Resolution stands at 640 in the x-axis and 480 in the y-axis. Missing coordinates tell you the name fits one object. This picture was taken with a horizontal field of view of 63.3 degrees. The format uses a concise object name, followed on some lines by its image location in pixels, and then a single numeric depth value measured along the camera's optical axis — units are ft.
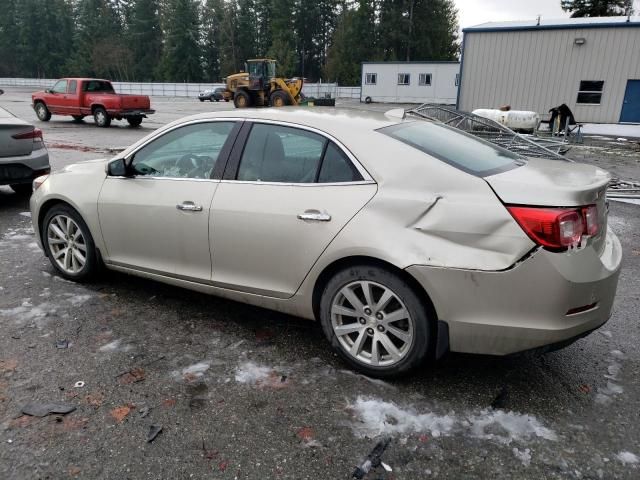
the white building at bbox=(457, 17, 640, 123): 73.41
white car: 8.60
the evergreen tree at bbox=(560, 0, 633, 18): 177.78
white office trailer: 138.00
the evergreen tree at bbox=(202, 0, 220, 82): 268.41
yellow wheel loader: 91.66
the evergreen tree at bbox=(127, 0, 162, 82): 279.08
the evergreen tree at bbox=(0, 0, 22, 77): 309.01
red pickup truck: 63.46
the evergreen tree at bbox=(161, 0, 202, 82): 255.09
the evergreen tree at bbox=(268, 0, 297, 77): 242.17
